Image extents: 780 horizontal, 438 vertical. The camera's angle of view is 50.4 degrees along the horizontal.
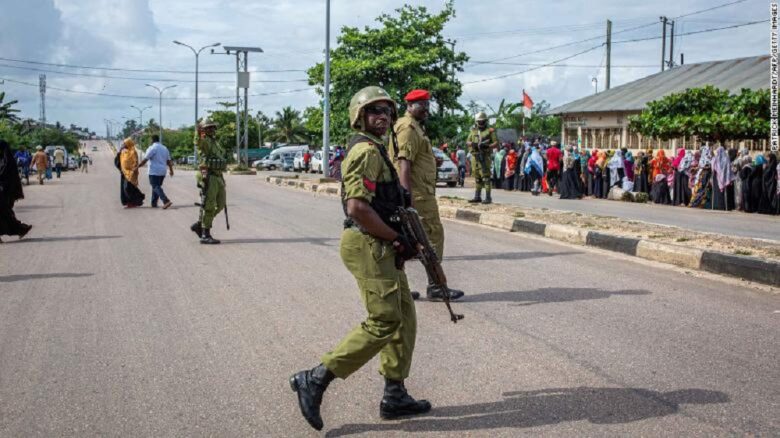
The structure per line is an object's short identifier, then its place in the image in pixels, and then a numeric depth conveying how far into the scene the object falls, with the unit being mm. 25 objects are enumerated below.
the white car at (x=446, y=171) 27703
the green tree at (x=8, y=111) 55906
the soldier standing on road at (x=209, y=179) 11086
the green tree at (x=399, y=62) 42000
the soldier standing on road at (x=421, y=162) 6789
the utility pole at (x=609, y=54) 40684
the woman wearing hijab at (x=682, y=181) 19016
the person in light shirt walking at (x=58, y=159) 39688
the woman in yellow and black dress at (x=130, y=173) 17625
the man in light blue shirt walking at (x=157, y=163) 17281
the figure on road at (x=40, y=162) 31844
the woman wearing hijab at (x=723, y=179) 17531
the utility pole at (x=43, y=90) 135712
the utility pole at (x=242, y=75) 51250
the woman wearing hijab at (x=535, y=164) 24109
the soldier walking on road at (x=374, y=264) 3967
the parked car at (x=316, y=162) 48194
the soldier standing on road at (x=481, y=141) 13663
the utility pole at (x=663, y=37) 43594
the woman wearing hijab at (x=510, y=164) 25688
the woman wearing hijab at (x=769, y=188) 16484
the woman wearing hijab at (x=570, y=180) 22047
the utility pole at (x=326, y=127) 30633
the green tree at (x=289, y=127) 99438
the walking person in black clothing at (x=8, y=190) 11531
